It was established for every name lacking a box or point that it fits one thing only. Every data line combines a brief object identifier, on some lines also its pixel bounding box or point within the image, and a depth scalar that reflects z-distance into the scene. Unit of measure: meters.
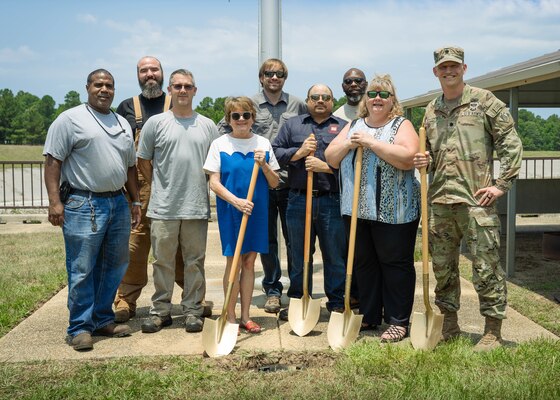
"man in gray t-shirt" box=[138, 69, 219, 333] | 4.82
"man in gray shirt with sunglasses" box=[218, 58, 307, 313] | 5.37
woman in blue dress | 4.70
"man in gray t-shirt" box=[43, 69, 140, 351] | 4.45
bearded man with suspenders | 5.19
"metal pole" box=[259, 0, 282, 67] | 6.47
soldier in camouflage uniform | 4.22
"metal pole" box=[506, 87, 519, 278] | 7.18
